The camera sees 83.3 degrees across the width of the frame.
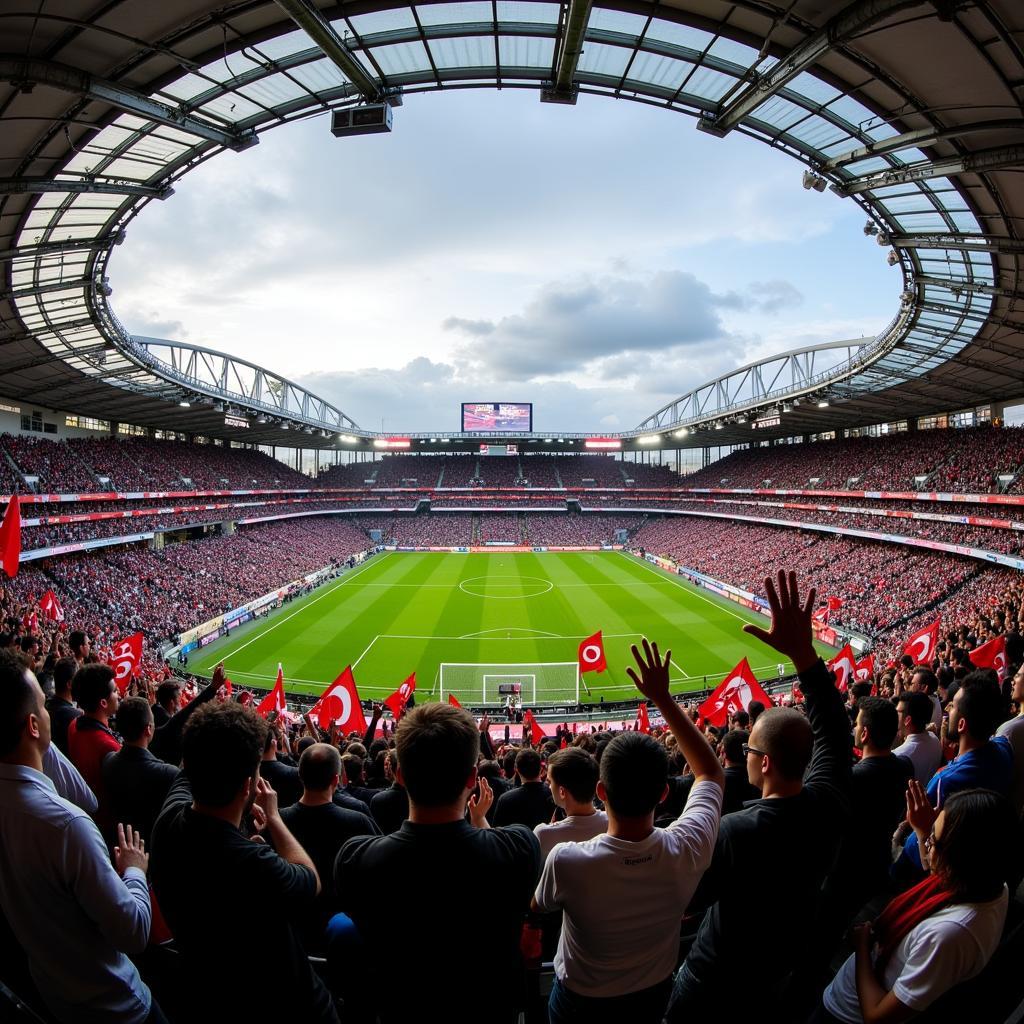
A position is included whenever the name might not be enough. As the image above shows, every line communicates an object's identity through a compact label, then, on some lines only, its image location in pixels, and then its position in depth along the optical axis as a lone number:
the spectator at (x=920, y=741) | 5.02
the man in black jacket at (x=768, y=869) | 2.47
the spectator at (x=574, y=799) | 3.15
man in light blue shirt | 2.32
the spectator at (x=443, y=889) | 1.97
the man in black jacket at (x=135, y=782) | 3.98
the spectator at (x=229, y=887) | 2.17
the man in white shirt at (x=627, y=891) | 2.23
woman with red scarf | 2.18
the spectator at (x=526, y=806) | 4.60
